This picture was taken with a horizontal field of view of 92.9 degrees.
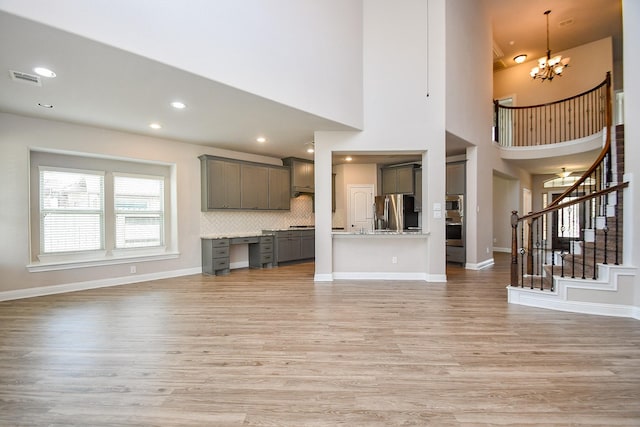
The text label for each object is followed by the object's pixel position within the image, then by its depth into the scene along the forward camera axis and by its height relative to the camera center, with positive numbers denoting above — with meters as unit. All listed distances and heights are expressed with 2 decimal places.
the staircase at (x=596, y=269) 3.50 -0.75
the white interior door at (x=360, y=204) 8.54 +0.20
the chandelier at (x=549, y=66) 7.25 +3.52
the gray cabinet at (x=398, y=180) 7.72 +0.81
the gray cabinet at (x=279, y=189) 7.36 +0.57
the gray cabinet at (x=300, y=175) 7.70 +0.95
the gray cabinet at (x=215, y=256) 6.22 -0.91
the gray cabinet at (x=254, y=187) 6.87 +0.59
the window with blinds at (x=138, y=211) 5.56 +0.03
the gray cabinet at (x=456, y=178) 6.89 +0.75
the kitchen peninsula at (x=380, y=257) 5.52 -0.85
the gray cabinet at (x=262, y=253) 6.96 -0.96
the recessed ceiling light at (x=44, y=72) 3.05 +1.45
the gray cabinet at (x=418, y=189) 7.46 +0.54
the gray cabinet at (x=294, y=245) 7.18 -0.82
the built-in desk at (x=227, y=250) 6.24 -0.83
